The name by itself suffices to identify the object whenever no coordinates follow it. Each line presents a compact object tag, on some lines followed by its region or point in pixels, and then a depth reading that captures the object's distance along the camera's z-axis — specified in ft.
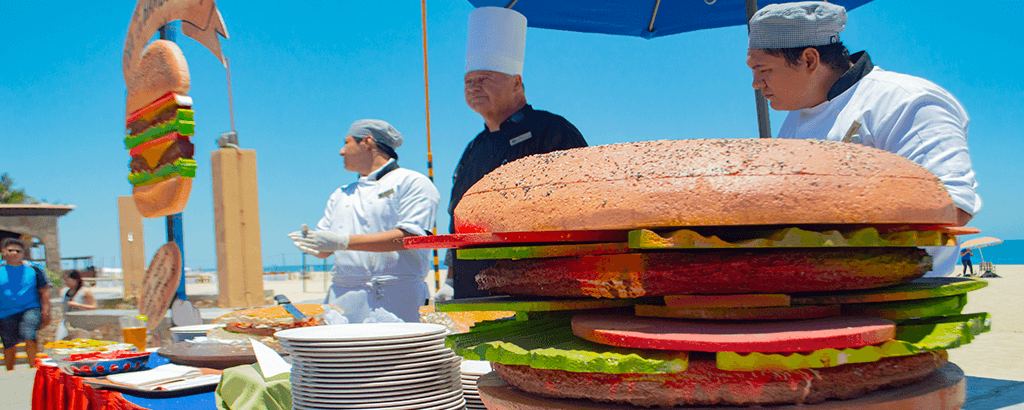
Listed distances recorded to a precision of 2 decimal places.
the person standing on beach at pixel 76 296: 28.55
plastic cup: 9.29
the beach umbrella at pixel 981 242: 54.08
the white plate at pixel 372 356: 3.86
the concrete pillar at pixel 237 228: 20.33
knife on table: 6.97
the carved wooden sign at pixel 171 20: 14.66
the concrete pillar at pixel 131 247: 32.01
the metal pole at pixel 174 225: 15.43
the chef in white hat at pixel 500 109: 8.61
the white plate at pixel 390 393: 3.84
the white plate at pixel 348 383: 3.84
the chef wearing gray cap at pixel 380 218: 10.32
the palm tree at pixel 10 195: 134.21
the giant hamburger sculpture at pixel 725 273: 2.32
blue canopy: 15.42
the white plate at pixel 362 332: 3.90
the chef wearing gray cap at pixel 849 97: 3.92
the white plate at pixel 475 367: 4.61
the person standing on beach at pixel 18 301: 22.62
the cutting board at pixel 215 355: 6.33
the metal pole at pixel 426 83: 12.79
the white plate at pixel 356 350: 3.86
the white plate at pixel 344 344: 3.89
